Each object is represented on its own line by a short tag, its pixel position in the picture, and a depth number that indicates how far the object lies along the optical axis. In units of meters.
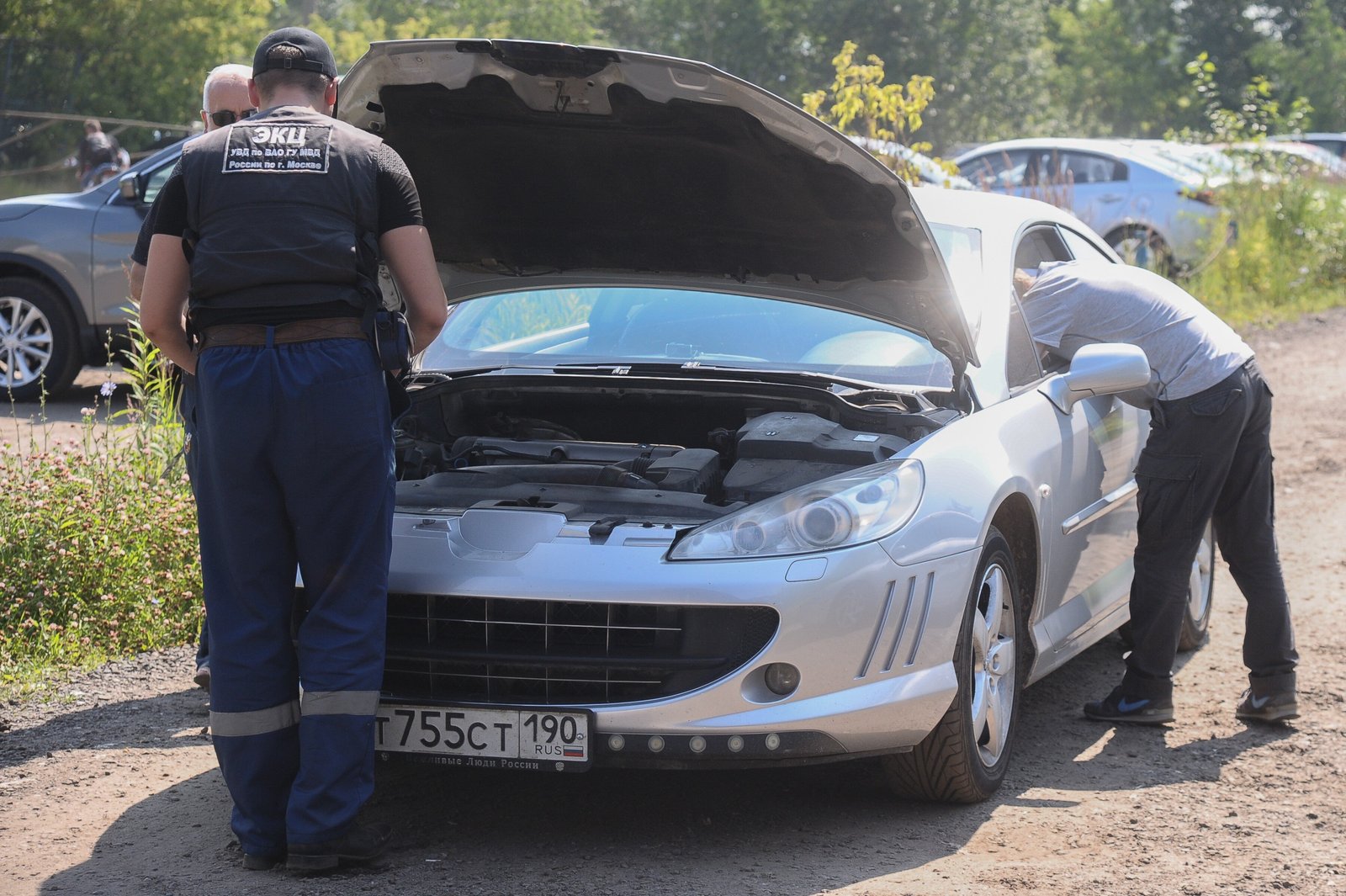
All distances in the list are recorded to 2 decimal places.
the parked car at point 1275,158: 15.57
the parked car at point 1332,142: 26.92
